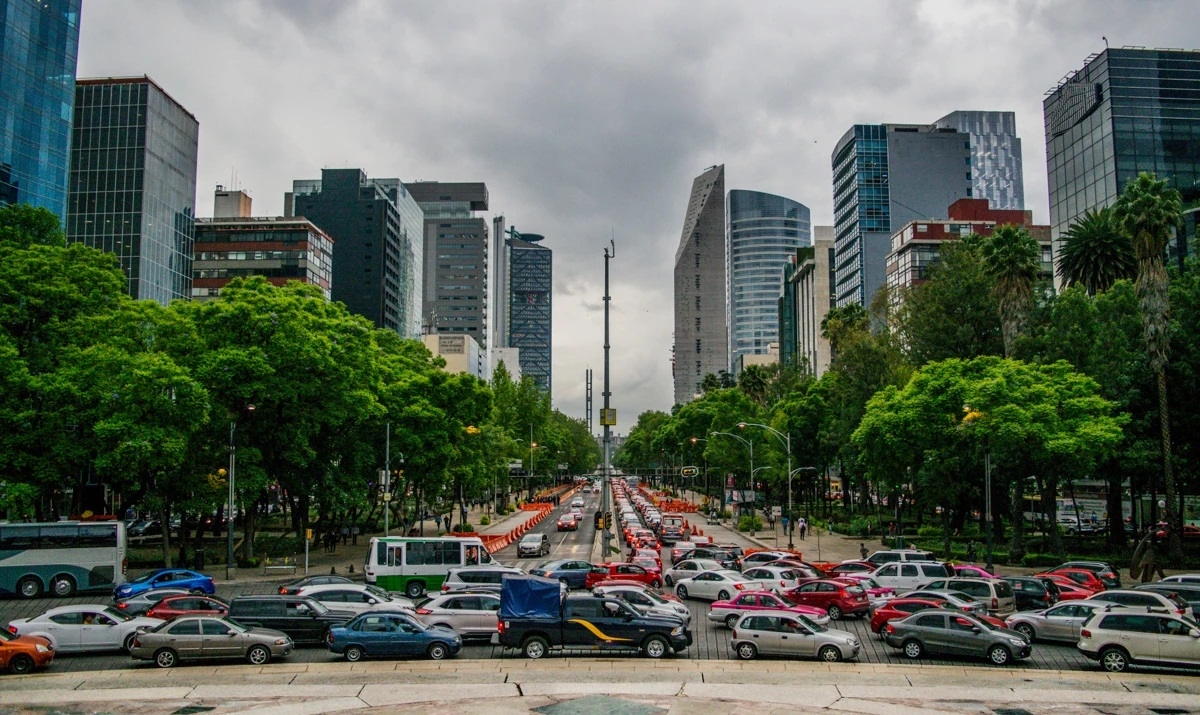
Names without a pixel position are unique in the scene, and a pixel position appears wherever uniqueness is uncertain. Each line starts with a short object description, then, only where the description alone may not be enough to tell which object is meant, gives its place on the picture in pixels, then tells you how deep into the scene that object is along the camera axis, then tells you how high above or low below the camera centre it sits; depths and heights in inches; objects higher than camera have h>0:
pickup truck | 970.7 -180.0
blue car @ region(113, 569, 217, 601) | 1364.4 -195.8
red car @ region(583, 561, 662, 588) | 1538.1 -200.0
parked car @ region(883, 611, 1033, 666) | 948.0 -192.1
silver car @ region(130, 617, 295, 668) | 938.1 -192.3
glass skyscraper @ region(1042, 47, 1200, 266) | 3678.6 +1371.9
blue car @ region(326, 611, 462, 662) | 971.3 -195.2
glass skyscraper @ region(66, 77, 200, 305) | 4638.3 +1457.8
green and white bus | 1548.7 -178.6
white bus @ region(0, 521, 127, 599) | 1465.3 -163.8
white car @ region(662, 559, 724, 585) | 1520.7 -189.0
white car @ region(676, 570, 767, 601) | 1360.7 -195.2
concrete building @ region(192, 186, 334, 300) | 5590.6 +1289.5
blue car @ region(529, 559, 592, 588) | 1555.0 -195.7
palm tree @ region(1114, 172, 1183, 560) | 1843.0 +421.5
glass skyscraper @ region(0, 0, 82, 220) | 3479.3 +1434.1
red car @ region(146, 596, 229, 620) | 1096.2 -183.5
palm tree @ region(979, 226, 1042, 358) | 2231.8 +453.1
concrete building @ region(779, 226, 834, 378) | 7219.5 +1328.2
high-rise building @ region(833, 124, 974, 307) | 6565.0 +2048.9
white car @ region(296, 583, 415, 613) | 1133.7 -178.3
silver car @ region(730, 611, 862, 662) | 964.6 -194.3
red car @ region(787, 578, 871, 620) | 1267.2 -197.4
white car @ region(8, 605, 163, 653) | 984.9 -186.1
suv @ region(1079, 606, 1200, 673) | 904.9 -184.3
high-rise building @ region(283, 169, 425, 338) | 7313.0 +1794.8
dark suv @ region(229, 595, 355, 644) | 1039.0 -182.2
